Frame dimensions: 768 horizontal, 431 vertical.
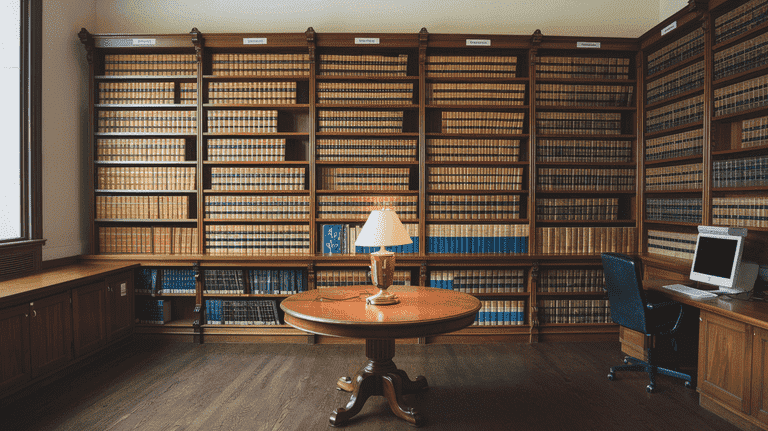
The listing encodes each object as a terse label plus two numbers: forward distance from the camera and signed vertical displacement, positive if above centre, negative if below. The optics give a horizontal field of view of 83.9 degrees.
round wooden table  2.47 -0.69
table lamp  2.73 -0.23
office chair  3.21 -0.82
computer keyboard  3.05 -0.63
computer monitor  3.04 -0.41
